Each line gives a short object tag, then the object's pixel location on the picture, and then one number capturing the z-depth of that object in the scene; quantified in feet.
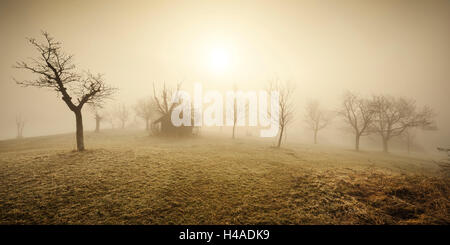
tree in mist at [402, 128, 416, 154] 145.26
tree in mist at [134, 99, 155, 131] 144.15
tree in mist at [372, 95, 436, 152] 98.84
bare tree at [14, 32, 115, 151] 40.57
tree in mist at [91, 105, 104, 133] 124.10
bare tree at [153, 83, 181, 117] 102.19
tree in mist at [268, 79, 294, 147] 71.56
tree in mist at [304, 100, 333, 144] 148.36
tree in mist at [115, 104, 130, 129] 183.72
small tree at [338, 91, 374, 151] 99.25
